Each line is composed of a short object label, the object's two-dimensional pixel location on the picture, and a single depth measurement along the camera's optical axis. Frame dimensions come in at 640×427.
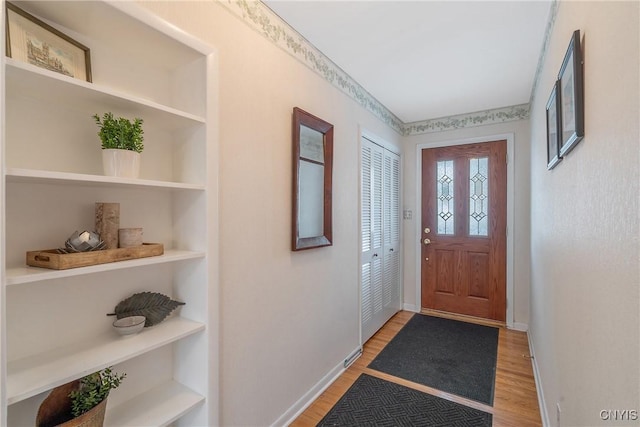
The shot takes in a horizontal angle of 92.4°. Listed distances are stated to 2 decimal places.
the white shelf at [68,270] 0.80
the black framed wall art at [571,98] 1.07
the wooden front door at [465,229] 3.42
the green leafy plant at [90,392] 0.97
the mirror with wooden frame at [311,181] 1.90
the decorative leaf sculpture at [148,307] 1.18
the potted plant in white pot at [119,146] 1.03
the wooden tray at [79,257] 0.89
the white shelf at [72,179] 0.81
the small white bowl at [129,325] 1.13
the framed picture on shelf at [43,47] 0.88
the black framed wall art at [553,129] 1.44
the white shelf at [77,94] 0.83
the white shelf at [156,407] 1.12
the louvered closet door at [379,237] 2.95
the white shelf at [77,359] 0.84
